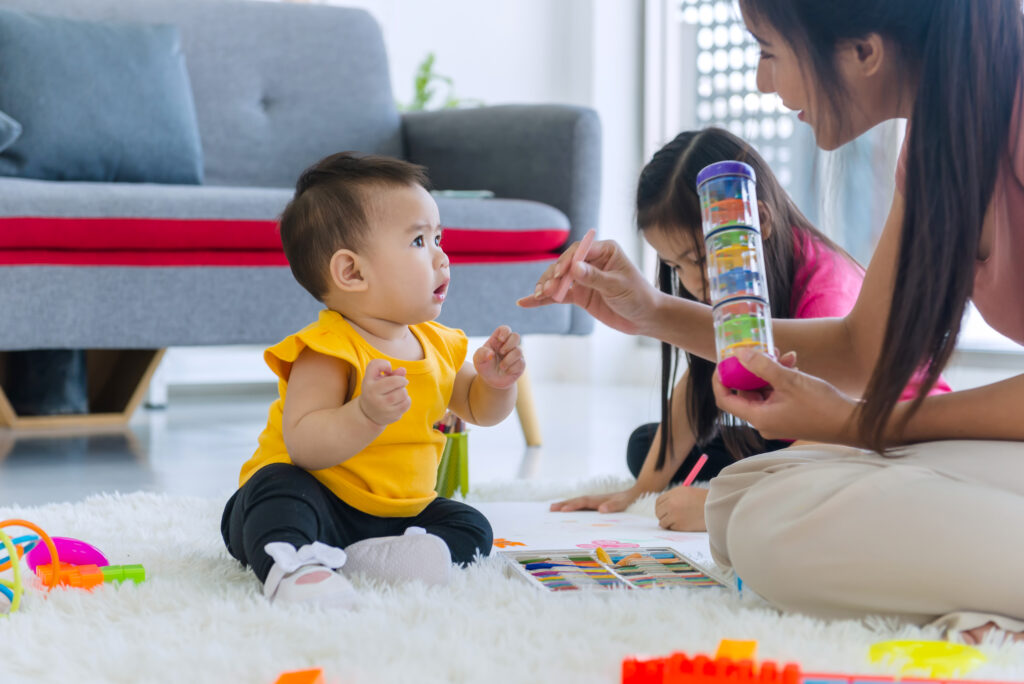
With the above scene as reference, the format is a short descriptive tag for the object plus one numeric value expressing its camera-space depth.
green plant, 3.34
